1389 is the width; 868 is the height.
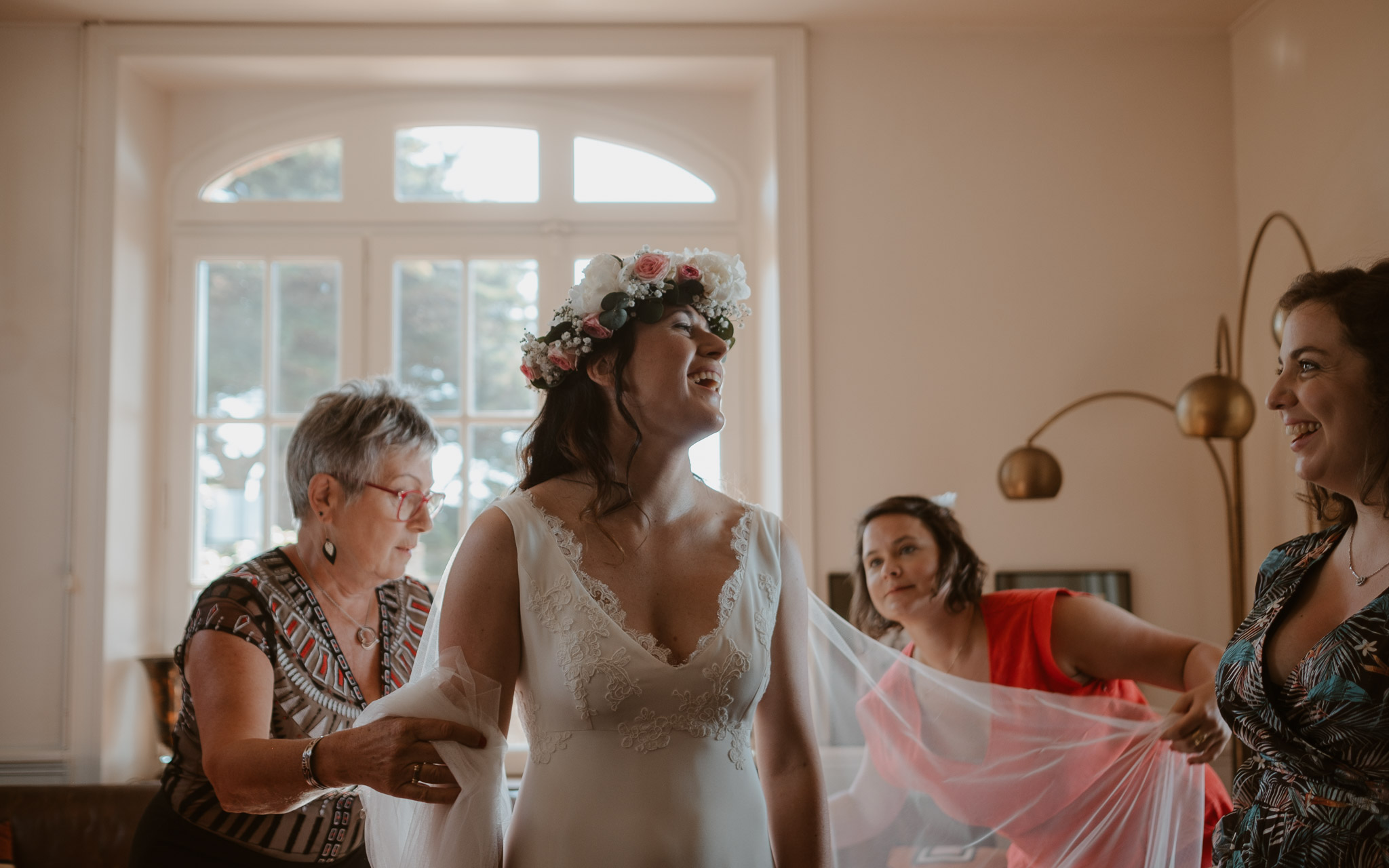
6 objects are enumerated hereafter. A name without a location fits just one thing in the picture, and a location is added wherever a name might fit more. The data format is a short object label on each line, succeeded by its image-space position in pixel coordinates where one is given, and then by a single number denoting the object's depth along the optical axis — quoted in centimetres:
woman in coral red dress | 210
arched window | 428
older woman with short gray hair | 160
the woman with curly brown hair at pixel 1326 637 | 142
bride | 153
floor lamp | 321
